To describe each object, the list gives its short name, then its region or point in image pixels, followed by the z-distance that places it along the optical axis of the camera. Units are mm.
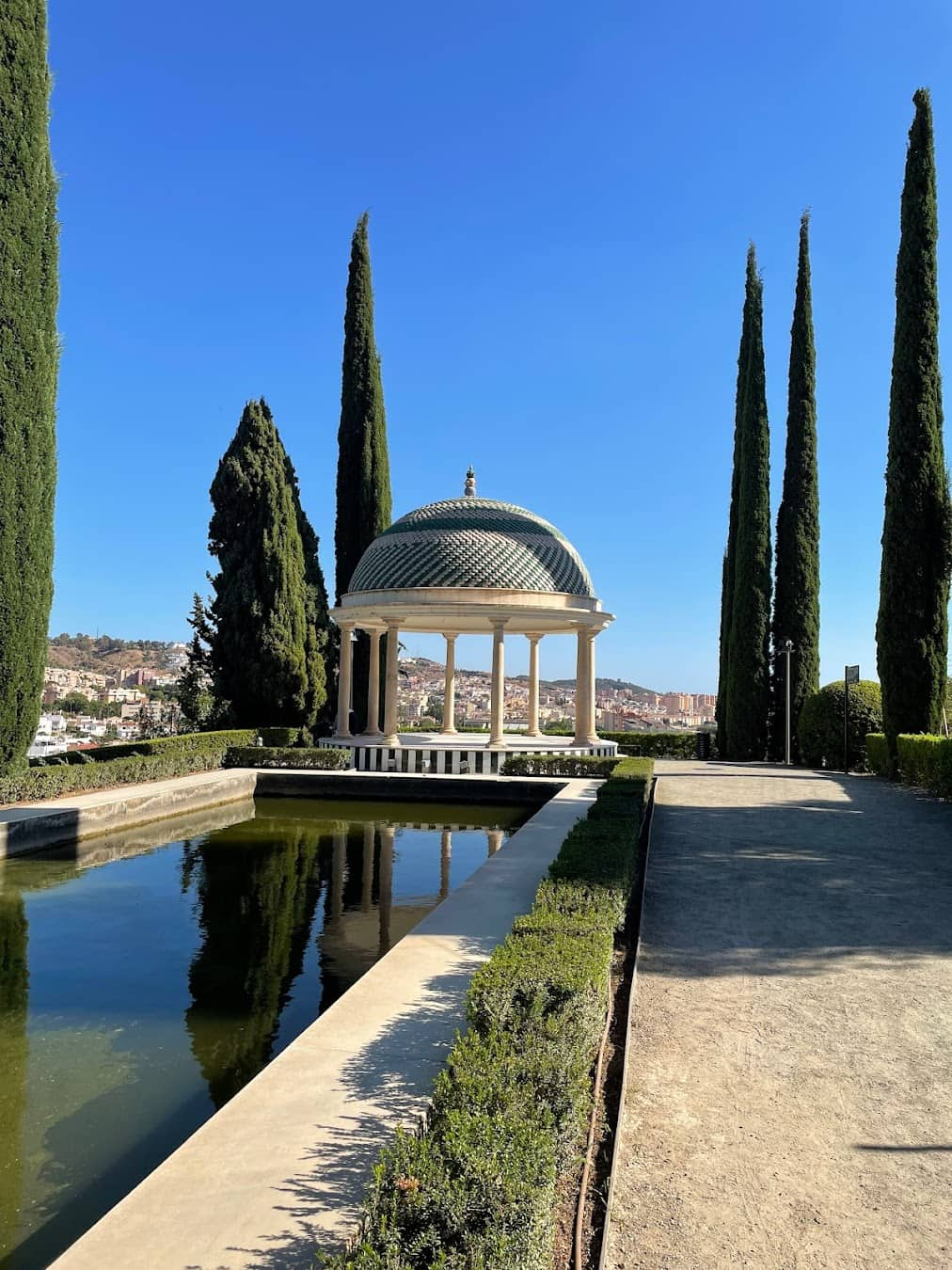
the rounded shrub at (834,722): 23172
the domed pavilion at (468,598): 22781
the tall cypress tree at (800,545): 26609
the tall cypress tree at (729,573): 29359
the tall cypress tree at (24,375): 14805
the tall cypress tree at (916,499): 19078
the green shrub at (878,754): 19938
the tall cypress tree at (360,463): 30844
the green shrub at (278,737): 24094
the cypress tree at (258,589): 25609
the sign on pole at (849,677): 21500
